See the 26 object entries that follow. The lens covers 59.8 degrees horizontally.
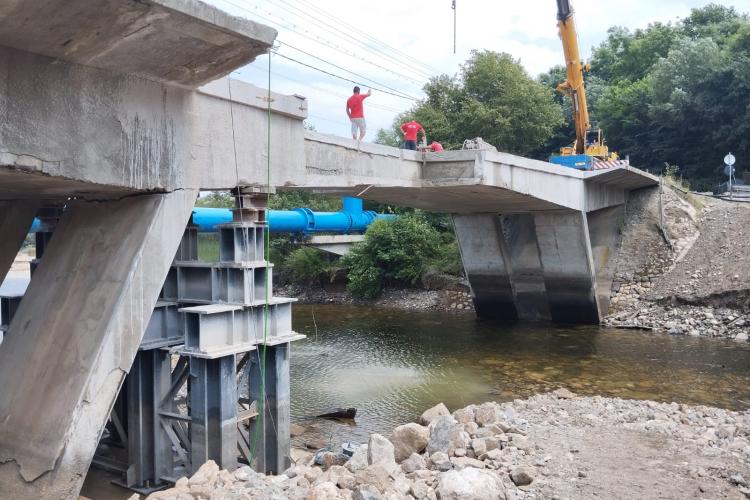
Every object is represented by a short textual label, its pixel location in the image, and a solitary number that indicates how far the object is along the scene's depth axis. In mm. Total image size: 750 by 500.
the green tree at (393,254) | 26812
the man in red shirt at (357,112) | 12453
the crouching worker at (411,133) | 14578
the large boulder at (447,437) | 6883
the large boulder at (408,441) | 7172
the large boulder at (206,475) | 6305
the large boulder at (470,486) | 5492
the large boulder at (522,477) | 5999
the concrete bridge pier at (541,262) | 20266
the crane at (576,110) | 19656
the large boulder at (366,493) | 5398
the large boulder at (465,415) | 8227
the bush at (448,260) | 26062
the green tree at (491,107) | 28969
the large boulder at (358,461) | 6473
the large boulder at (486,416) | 8023
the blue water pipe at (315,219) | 19375
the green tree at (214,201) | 32750
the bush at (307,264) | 29969
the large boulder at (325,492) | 5508
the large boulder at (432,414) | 9219
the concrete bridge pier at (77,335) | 5586
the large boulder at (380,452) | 6404
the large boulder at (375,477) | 5727
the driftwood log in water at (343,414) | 11453
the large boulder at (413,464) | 6473
